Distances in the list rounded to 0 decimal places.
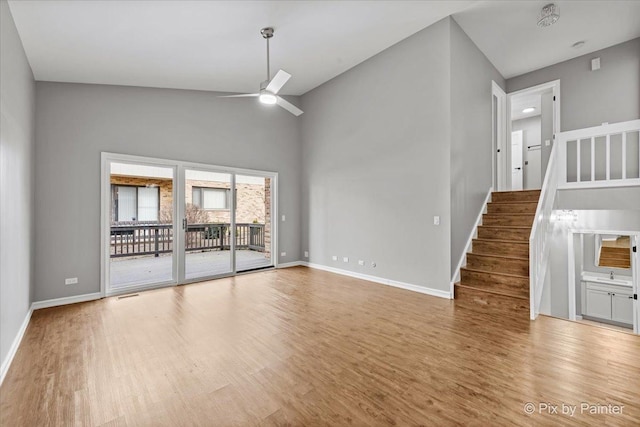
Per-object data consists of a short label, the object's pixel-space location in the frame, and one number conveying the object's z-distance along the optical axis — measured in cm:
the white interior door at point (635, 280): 436
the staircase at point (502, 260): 362
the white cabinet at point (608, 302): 529
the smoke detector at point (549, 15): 390
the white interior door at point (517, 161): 743
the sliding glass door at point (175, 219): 460
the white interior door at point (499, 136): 555
